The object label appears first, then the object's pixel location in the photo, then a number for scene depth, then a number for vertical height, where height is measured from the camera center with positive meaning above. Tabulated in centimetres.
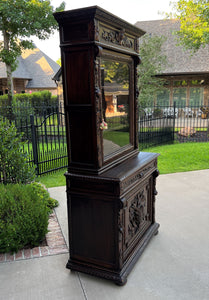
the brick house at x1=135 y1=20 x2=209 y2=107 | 2025 +199
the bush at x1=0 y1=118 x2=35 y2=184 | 434 -85
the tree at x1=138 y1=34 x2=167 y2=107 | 1438 +222
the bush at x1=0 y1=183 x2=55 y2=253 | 344 -150
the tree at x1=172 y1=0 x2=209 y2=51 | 1134 +383
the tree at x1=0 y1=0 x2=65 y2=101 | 1279 +432
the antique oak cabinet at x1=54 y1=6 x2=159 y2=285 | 262 -46
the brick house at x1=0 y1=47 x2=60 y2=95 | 2922 +401
